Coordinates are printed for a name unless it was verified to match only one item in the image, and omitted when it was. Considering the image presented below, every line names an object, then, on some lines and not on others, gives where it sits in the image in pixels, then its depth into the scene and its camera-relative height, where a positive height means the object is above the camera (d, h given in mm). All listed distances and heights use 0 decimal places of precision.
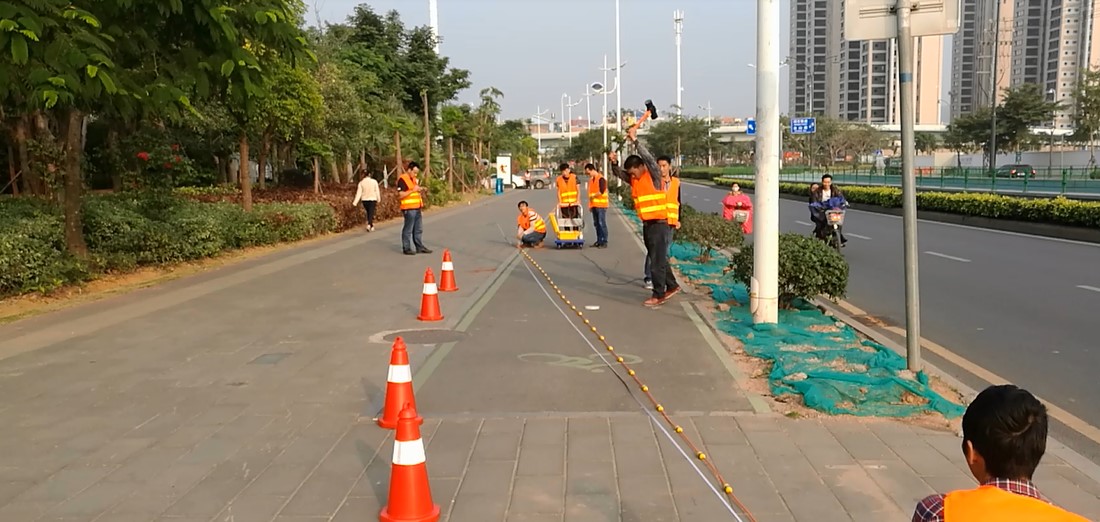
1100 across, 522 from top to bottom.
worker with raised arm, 9273 -409
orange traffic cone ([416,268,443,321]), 8602 -1368
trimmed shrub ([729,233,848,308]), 8133 -1076
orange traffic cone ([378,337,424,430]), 4719 -1274
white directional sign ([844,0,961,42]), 5660 +1070
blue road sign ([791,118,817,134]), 28656 +1542
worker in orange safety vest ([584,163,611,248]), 15930 -582
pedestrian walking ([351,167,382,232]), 20252 -425
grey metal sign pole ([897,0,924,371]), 5719 -70
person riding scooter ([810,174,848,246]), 14734 -679
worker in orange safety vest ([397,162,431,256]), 14664 -575
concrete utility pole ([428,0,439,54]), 38741 +8160
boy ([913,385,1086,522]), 1840 -730
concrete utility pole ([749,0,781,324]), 7367 -24
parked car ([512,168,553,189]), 67138 -434
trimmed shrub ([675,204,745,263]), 12859 -1041
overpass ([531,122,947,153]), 83338 +4736
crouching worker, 16688 -1176
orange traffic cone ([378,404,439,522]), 3559 -1372
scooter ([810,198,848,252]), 14484 -1024
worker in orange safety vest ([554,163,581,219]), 16031 -412
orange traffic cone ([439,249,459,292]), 10727 -1400
